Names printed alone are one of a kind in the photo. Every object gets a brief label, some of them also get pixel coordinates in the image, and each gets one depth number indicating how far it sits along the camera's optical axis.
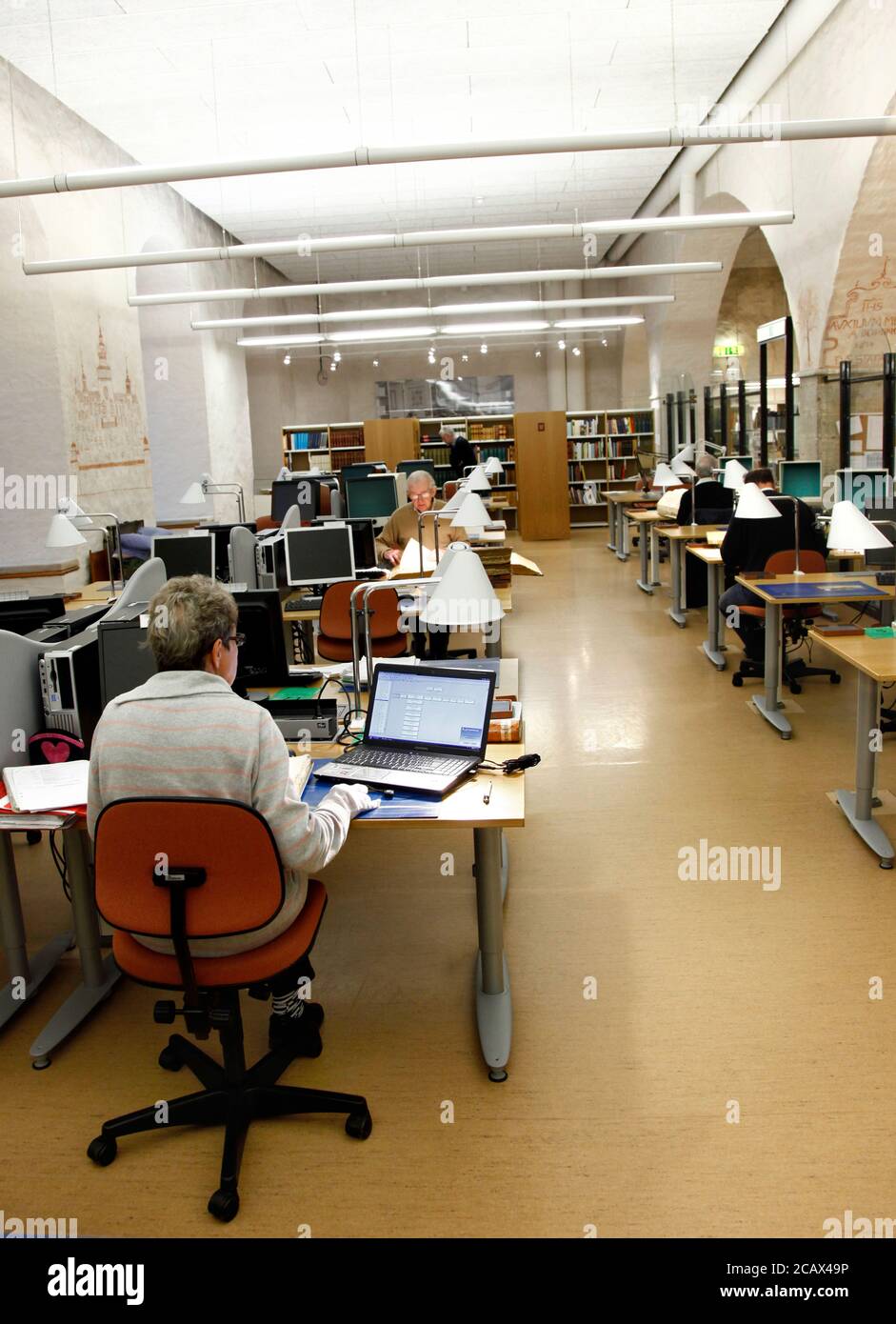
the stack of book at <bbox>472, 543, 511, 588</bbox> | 6.41
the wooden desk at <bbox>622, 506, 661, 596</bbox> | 10.80
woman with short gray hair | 2.32
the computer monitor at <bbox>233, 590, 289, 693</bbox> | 3.89
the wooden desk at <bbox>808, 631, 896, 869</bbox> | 4.21
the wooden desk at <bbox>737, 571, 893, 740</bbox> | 5.82
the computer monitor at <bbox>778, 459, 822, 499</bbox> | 8.83
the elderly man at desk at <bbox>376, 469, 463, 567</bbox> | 7.31
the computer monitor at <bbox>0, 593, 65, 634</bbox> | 4.24
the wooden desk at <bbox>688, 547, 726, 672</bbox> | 7.38
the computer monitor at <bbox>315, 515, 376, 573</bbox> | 7.38
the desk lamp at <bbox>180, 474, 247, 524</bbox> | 9.09
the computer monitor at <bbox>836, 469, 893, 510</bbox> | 8.01
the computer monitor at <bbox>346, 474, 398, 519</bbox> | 9.80
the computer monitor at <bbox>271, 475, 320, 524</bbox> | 9.60
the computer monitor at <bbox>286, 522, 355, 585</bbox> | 6.18
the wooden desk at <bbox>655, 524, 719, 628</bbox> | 8.61
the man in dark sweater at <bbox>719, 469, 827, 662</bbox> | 6.57
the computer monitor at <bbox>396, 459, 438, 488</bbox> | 12.80
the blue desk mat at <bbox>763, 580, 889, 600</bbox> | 5.37
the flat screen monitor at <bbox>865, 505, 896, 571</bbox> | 5.88
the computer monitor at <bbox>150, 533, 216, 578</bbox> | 6.50
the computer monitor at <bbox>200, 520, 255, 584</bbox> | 7.05
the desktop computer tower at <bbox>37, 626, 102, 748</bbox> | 3.40
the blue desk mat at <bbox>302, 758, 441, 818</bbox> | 2.81
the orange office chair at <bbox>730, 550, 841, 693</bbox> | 6.32
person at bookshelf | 15.10
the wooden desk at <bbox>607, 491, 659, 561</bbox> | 13.14
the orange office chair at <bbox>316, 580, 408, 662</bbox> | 5.82
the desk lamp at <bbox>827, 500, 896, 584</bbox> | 4.52
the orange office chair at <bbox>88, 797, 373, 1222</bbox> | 2.25
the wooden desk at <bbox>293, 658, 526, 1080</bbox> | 2.79
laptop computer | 3.10
